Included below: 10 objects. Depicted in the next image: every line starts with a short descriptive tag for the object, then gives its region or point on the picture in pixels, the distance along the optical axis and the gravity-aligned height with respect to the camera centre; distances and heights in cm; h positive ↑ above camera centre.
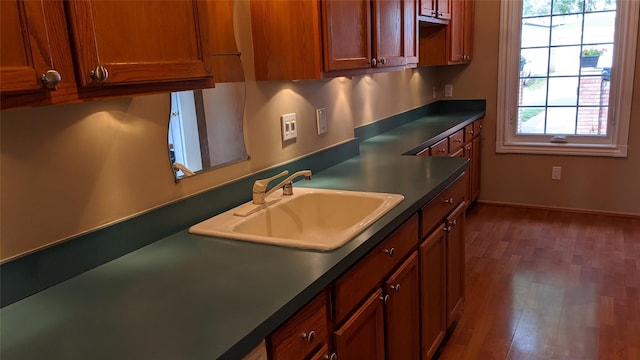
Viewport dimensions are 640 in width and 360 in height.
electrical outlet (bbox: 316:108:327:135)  246 -23
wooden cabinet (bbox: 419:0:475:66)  407 +22
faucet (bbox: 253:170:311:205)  186 -41
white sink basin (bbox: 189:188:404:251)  166 -50
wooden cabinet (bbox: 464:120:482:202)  434 -79
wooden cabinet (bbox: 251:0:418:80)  191 +14
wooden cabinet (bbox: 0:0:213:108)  86 +7
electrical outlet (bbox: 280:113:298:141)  219 -23
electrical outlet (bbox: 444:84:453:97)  491 -23
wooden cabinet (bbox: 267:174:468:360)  129 -74
